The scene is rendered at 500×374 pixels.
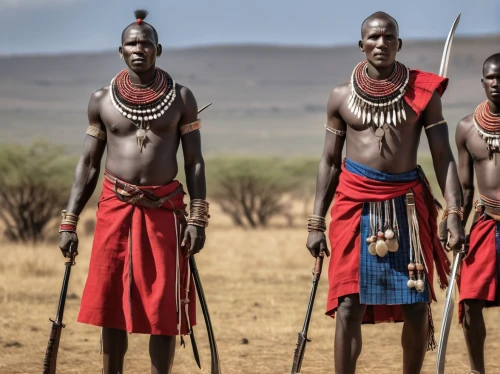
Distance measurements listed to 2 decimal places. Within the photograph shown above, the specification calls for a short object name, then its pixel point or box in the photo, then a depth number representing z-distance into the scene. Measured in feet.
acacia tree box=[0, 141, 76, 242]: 139.03
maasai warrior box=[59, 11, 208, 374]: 43.50
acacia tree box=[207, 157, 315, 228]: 199.82
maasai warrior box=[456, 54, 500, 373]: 48.67
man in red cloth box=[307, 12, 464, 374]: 42.70
